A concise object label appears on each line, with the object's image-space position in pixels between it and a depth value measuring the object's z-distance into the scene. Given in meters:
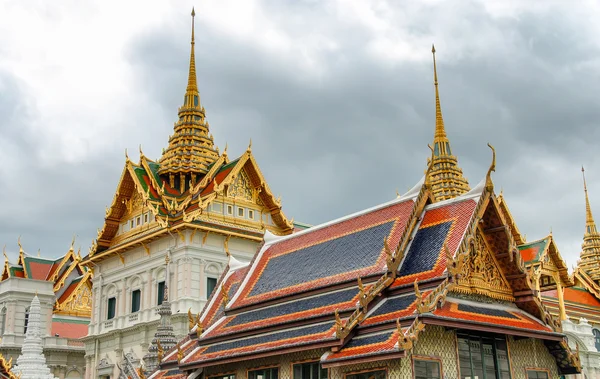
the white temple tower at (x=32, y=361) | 24.52
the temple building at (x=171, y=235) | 38.47
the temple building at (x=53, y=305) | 49.38
